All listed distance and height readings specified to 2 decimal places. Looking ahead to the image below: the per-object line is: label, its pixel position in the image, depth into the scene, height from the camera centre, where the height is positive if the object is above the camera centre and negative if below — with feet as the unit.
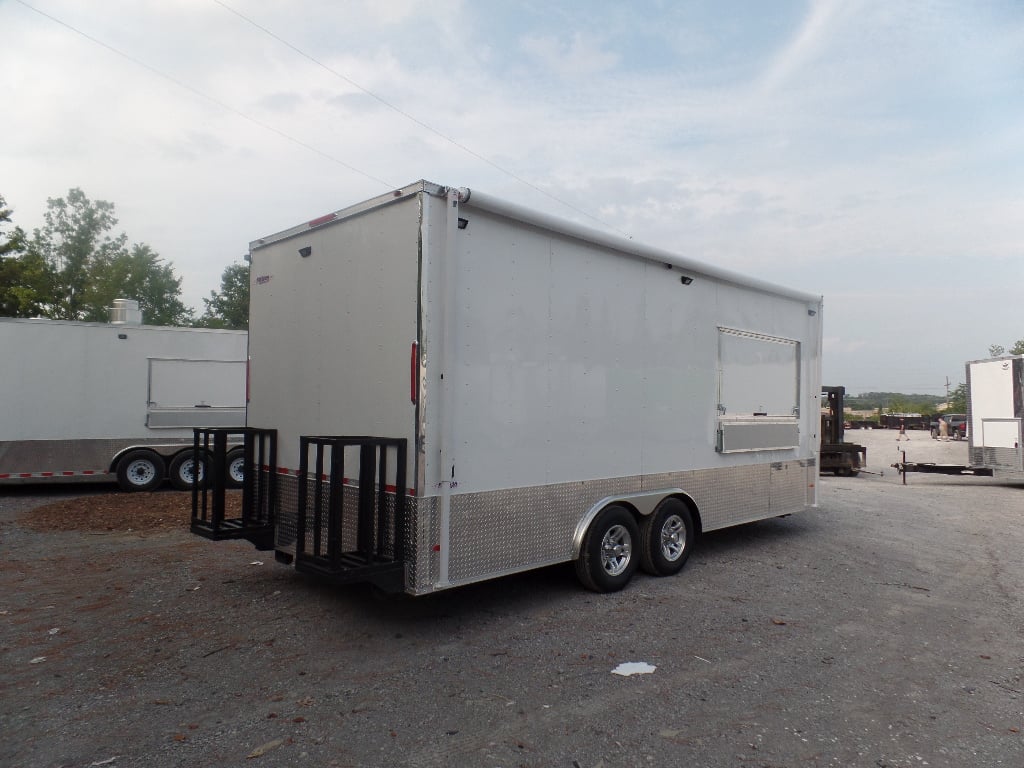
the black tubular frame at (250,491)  17.51 -2.46
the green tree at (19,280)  88.33 +15.31
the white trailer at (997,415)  43.86 -0.24
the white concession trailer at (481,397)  14.73 +0.18
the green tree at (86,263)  105.81 +22.12
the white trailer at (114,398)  34.60 -0.06
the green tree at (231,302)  184.75 +26.72
